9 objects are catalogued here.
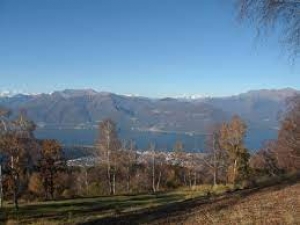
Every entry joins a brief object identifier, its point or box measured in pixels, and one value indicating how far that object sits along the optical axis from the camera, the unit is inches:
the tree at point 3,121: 1111.8
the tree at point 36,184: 1922.8
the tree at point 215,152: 1947.2
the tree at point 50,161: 1836.0
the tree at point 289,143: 1543.8
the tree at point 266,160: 2008.1
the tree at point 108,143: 1747.3
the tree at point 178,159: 2369.7
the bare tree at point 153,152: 2221.0
